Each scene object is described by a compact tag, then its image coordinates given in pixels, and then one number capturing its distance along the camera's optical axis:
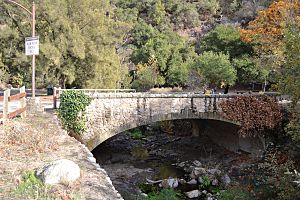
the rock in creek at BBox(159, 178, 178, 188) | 16.38
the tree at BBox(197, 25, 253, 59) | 34.19
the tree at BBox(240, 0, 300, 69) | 19.20
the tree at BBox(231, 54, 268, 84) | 30.09
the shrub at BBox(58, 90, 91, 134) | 13.91
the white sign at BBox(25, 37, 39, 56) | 11.72
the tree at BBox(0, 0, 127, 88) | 20.95
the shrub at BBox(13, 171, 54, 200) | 5.13
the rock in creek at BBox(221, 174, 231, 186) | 17.03
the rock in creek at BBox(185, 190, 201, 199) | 15.43
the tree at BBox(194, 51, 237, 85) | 28.73
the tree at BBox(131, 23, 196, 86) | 39.72
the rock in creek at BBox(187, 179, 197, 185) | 17.25
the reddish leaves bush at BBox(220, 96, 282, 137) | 18.00
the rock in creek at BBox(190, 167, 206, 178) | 18.08
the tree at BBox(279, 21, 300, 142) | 12.11
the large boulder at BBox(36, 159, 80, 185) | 5.68
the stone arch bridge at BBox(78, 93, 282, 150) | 15.17
